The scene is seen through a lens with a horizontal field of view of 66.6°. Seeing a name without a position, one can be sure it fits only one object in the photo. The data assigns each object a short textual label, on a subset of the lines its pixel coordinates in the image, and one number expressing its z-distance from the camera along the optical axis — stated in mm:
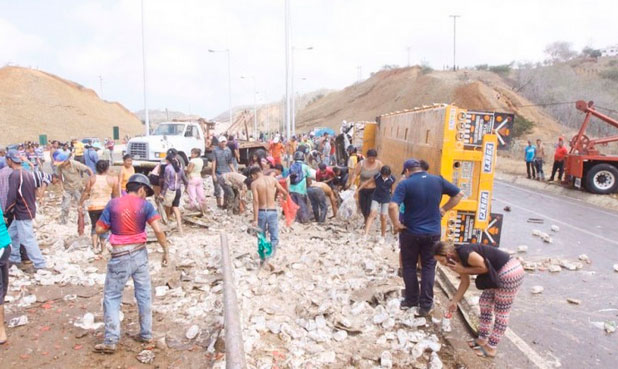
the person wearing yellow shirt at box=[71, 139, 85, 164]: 18069
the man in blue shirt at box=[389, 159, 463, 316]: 5184
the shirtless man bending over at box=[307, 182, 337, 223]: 9766
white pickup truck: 16172
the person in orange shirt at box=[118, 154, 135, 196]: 8127
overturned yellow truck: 6969
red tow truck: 14961
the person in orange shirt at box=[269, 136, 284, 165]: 15936
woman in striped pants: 4293
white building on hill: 75000
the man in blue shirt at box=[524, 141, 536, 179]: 19703
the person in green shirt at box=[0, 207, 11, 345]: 4539
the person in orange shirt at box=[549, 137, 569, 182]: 17000
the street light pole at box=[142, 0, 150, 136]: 25028
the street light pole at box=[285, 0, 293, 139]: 23538
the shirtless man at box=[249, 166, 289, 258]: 6680
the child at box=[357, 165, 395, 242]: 8344
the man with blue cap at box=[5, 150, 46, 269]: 6359
